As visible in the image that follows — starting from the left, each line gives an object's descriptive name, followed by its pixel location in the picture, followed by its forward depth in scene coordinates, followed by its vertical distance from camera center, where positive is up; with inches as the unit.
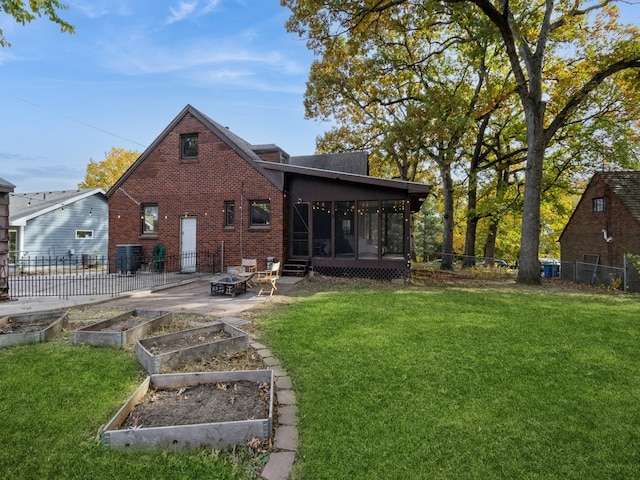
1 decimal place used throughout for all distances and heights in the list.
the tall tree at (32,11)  240.7 +166.4
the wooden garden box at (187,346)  153.3 -56.4
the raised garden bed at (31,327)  185.6 -55.0
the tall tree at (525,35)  423.8 +271.2
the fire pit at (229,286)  369.7 -53.1
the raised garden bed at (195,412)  99.3 -58.6
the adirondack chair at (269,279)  368.8 -45.4
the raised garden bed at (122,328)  187.3 -55.5
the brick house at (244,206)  503.2 +50.6
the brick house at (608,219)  684.1 +46.3
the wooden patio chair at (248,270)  397.4 -43.4
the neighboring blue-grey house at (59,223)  749.9 +33.1
